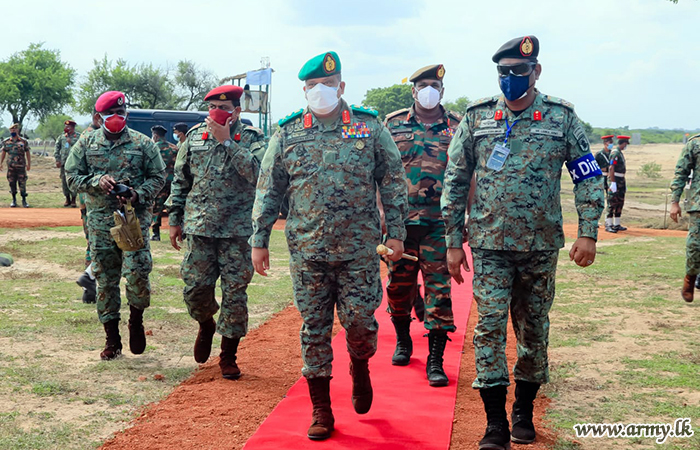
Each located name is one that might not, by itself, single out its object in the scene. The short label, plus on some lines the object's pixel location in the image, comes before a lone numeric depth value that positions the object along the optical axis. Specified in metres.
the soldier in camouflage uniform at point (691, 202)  7.70
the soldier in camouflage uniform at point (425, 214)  5.34
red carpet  3.98
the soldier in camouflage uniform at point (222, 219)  5.27
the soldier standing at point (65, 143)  17.04
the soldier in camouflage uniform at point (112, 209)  5.75
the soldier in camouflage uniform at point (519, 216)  3.93
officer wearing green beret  4.11
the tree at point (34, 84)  48.00
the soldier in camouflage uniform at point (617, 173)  16.61
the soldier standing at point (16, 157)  18.00
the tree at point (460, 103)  101.08
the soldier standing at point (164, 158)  13.09
